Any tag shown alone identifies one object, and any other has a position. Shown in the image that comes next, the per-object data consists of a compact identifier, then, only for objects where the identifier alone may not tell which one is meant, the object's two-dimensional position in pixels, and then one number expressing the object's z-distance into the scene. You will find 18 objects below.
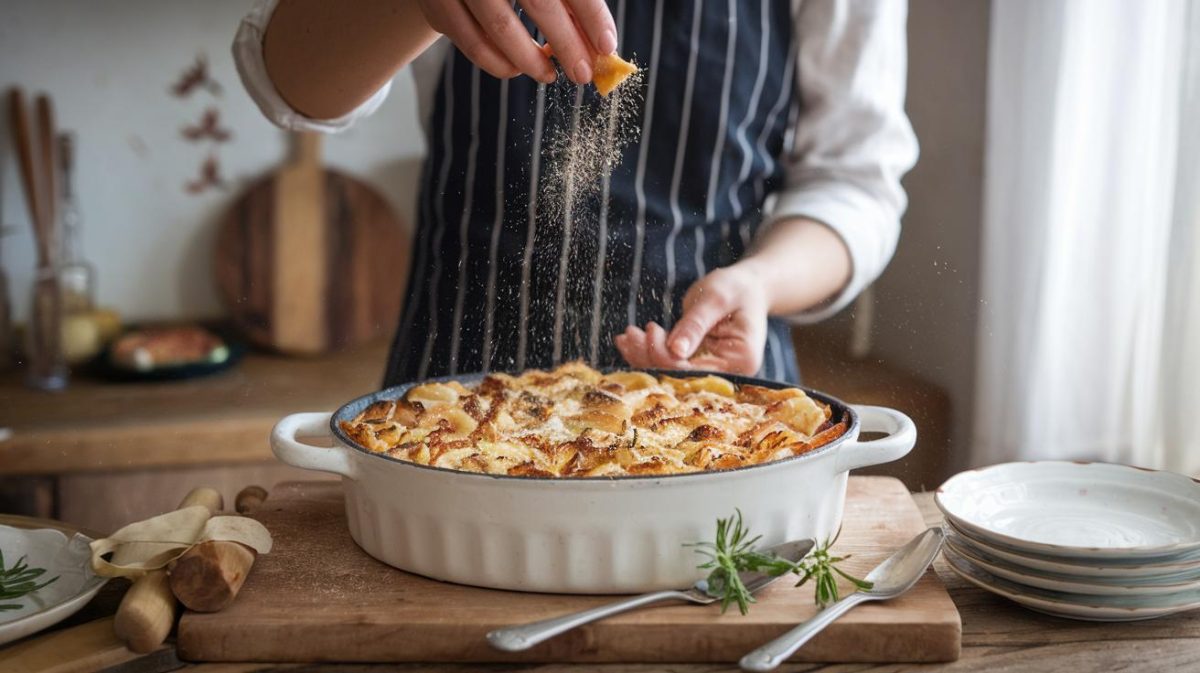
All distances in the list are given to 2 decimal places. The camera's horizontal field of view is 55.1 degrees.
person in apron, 1.40
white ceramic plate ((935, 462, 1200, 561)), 0.91
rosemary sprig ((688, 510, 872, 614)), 0.81
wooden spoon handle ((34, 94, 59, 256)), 2.41
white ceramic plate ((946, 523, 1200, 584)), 0.80
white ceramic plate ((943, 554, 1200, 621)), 0.81
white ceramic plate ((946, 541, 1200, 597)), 0.81
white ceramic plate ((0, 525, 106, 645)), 0.79
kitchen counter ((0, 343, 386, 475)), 2.06
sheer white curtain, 2.01
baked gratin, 0.89
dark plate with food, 2.29
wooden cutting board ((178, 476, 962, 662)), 0.79
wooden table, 0.78
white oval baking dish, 0.83
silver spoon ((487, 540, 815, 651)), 0.75
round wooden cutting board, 2.56
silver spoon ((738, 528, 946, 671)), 0.73
